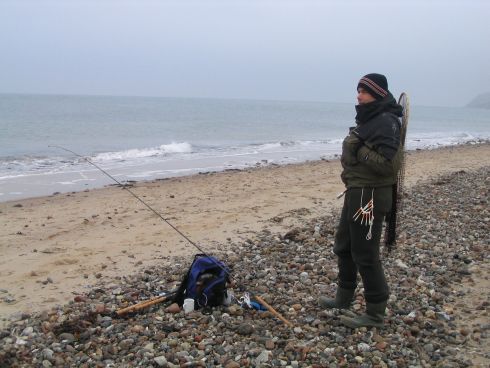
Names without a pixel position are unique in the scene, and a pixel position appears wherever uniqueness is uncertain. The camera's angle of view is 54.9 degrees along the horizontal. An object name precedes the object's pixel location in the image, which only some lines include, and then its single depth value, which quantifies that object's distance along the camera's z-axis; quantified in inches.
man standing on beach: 139.7
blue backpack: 176.7
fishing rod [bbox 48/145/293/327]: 166.6
